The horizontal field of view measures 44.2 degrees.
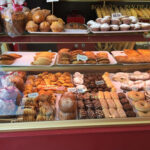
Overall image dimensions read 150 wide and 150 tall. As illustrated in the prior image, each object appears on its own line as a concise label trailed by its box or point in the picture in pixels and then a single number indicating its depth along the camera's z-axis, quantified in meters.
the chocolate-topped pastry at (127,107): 1.96
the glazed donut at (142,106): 1.91
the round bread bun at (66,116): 1.80
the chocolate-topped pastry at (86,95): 2.11
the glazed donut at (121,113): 1.85
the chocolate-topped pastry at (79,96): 2.09
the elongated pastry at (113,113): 1.84
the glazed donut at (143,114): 1.85
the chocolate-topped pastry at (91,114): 1.82
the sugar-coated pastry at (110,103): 2.00
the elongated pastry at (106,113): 1.84
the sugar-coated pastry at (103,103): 1.99
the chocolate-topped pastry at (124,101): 2.05
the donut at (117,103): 2.00
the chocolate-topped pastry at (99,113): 1.83
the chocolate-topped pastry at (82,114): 1.82
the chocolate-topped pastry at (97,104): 1.97
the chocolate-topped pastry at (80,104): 1.97
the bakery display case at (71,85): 1.67
